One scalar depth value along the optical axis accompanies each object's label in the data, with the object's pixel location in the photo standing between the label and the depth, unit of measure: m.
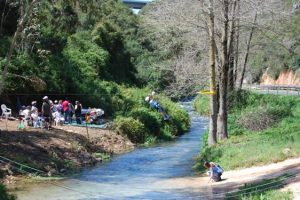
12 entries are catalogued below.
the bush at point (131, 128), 35.62
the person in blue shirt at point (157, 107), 42.94
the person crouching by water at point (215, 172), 20.31
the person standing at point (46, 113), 29.12
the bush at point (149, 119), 39.47
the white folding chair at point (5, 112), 30.39
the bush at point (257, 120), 33.50
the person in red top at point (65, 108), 33.09
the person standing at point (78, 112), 34.06
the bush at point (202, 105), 54.78
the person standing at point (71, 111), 33.82
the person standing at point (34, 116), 29.22
